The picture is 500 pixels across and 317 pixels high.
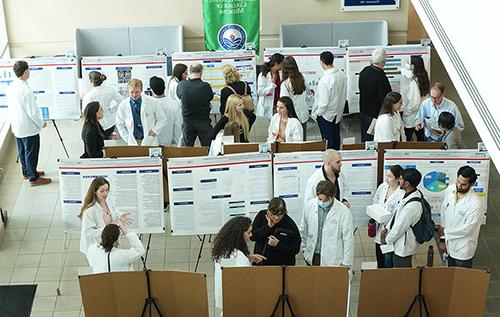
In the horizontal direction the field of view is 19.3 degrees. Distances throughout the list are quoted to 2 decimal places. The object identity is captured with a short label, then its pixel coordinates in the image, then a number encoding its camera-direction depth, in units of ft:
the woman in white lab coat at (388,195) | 46.69
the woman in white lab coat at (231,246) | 41.67
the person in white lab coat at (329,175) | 47.68
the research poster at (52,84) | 64.47
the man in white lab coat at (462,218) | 44.63
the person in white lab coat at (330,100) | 61.46
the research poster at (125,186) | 49.30
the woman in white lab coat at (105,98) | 61.42
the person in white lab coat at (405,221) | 44.58
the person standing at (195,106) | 59.67
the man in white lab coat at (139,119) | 58.55
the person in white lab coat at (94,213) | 45.84
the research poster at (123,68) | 65.86
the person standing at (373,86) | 62.27
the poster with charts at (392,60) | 66.72
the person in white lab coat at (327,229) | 44.31
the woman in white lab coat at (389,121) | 54.42
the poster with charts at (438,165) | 49.48
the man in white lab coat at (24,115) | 59.67
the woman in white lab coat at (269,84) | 63.17
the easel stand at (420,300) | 41.33
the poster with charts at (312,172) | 49.61
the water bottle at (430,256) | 49.79
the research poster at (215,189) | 49.30
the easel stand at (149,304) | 41.78
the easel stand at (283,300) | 41.27
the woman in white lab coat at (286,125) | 54.69
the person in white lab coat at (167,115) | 59.09
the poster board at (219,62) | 66.27
